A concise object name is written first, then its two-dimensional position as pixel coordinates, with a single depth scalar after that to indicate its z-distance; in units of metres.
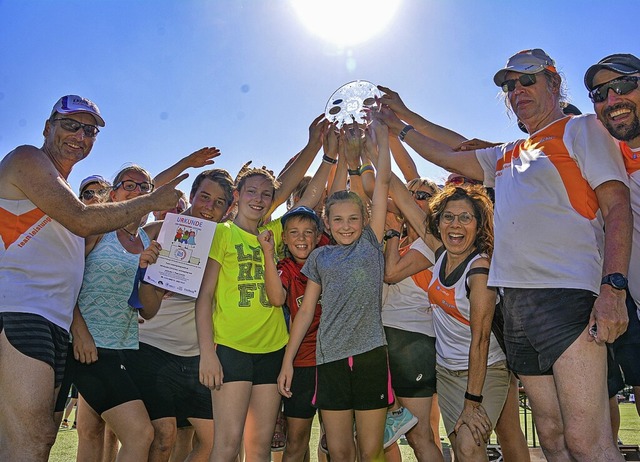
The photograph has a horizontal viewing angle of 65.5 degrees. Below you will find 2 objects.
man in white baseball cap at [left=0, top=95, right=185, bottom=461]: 2.81
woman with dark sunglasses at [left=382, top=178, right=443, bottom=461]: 4.00
